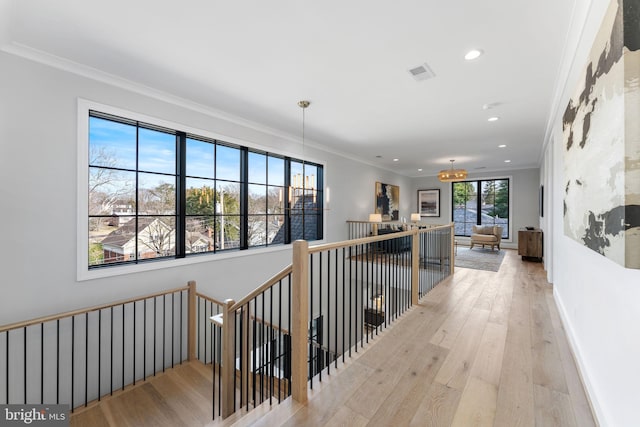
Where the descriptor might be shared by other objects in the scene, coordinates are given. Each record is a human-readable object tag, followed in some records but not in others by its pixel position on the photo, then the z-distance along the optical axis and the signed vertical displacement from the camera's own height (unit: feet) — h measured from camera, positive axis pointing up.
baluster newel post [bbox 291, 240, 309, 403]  5.87 -2.39
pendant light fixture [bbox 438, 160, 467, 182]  21.53 +3.14
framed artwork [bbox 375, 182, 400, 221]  27.14 +1.34
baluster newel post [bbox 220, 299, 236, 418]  7.82 -4.32
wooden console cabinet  20.39 -2.33
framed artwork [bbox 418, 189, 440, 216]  33.71 +1.46
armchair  26.68 -2.22
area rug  19.06 -3.70
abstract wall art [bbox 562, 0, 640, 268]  3.24 +1.11
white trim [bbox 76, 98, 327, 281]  8.91 +0.48
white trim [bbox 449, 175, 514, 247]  29.17 +0.86
